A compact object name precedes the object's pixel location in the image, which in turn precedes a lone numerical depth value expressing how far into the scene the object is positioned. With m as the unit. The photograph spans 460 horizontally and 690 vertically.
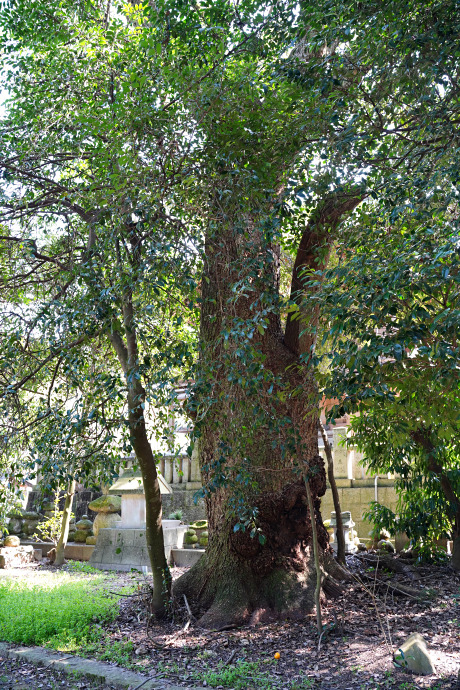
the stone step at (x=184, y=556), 10.41
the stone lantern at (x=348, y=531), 9.67
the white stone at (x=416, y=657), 4.26
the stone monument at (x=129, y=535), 10.82
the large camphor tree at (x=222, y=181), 4.45
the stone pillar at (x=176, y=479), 14.30
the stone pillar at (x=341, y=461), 11.93
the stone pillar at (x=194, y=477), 13.89
